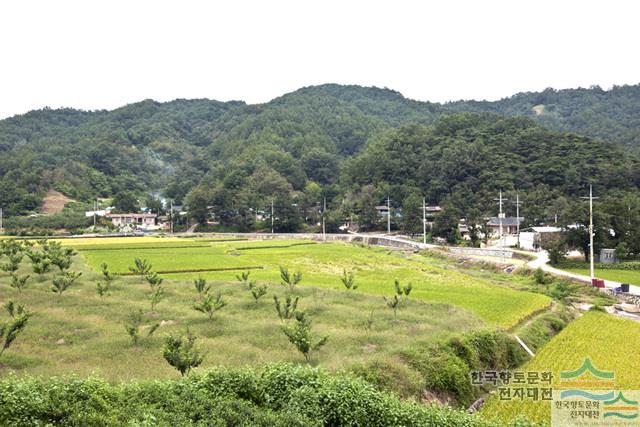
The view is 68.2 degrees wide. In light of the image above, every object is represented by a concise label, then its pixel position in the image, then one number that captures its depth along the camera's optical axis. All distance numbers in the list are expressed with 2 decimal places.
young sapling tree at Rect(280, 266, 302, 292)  28.99
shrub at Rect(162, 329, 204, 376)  14.62
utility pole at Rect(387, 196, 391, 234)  96.31
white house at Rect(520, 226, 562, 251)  65.38
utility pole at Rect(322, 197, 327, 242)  89.40
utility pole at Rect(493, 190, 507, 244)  81.12
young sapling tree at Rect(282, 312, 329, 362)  16.58
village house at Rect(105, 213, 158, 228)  108.62
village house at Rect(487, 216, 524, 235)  86.12
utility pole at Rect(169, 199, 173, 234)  103.20
